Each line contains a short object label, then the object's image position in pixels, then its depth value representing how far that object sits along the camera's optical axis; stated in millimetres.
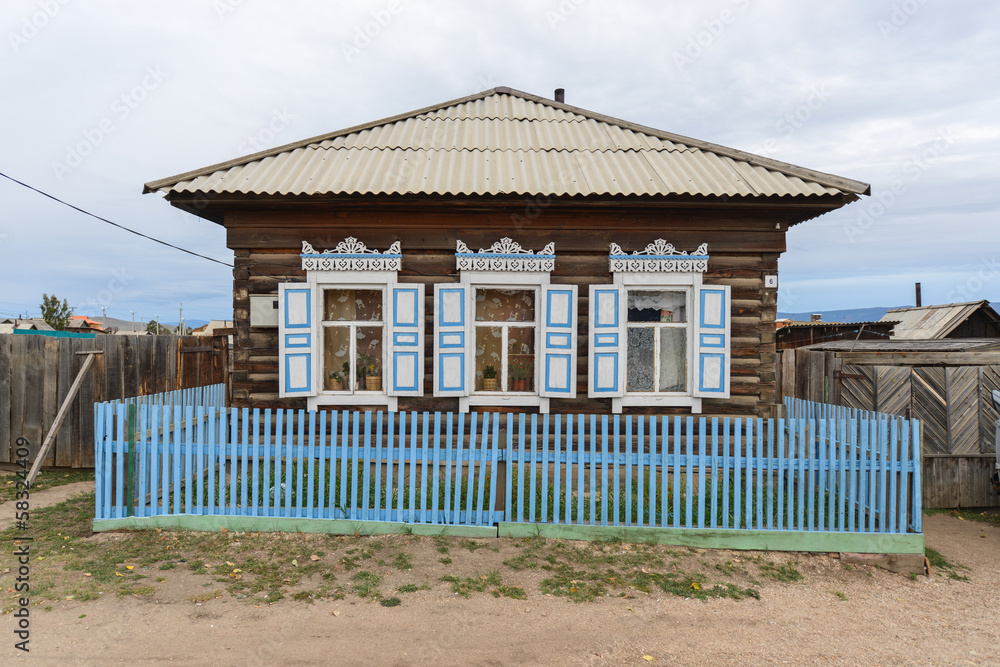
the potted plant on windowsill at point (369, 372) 7504
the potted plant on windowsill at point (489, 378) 7520
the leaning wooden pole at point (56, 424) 7609
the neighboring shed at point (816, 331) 22234
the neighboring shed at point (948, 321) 19844
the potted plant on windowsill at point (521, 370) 7586
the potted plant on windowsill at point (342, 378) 7508
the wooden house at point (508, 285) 7168
